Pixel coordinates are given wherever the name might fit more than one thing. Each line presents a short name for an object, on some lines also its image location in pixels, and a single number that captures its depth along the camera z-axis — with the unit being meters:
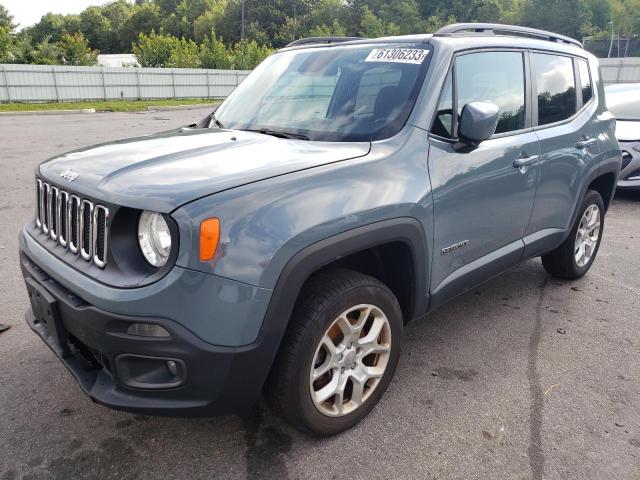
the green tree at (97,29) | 89.12
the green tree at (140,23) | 88.75
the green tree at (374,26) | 64.69
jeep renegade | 1.96
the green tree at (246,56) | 38.78
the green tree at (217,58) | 38.06
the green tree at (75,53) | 42.03
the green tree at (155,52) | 41.91
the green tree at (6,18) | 57.29
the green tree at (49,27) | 88.46
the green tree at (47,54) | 43.86
